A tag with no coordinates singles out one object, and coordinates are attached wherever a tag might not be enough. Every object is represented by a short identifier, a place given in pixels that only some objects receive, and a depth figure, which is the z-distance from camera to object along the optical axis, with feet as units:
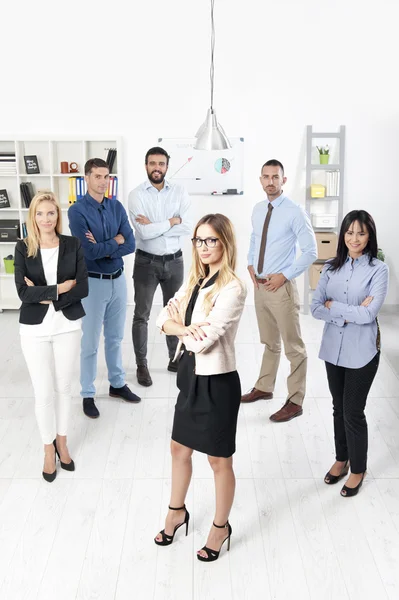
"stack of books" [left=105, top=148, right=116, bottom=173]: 23.50
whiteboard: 23.67
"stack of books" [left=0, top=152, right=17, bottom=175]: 23.57
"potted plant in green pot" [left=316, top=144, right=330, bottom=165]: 23.27
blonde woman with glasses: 9.41
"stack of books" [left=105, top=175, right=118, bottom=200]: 23.48
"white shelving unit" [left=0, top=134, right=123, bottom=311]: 23.54
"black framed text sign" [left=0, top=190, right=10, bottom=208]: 23.97
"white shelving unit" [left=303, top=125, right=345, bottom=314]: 23.20
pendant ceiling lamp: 15.75
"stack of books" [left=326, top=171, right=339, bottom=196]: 23.30
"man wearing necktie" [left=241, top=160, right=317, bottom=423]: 14.35
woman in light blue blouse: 11.15
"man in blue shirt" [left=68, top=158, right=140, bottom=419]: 14.42
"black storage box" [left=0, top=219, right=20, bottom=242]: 24.00
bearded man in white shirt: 16.67
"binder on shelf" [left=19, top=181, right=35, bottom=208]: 23.59
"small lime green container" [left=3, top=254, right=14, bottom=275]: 23.93
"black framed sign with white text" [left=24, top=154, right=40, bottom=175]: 23.68
